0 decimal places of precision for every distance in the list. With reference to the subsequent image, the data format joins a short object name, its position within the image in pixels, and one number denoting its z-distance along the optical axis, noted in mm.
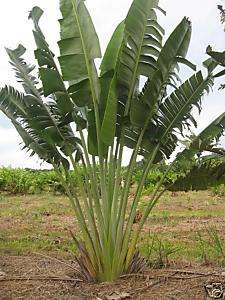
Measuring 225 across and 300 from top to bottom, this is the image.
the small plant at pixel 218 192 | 10423
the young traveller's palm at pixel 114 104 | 3854
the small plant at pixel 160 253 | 4476
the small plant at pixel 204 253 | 4849
